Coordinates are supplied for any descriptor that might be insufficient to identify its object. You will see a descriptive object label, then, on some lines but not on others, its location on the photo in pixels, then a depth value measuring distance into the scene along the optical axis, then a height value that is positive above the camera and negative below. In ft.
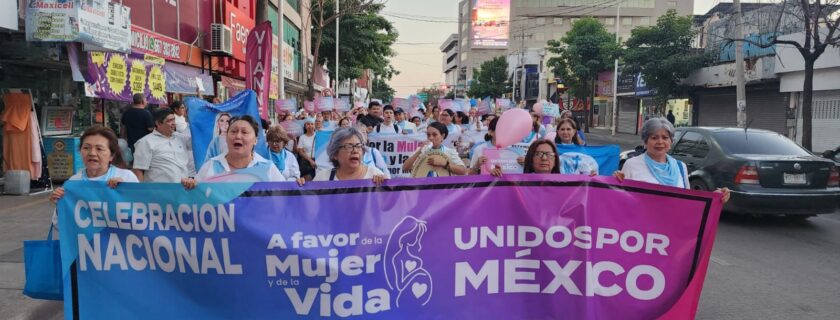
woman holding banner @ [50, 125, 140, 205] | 12.66 -1.01
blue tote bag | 11.96 -3.12
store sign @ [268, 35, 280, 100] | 86.12 +4.78
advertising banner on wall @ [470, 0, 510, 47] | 403.34 +57.91
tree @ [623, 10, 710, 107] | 104.78 +10.27
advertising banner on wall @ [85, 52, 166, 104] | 35.45 +1.82
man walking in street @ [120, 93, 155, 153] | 30.76 -0.71
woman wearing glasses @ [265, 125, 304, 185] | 21.29 -1.44
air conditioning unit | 61.62 +6.72
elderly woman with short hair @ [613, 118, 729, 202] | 14.62 -1.17
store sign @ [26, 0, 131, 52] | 30.55 +4.15
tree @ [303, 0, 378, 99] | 96.84 +20.80
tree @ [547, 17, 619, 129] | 142.10 +14.07
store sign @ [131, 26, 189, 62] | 44.73 +4.81
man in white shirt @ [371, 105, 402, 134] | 33.38 -0.81
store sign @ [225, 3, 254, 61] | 66.33 +8.99
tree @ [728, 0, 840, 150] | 49.96 +6.25
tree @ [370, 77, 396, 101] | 396.20 +13.70
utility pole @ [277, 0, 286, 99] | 59.77 +5.43
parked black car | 27.71 -2.76
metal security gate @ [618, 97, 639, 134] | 144.15 -0.31
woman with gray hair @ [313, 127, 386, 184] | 14.08 -1.05
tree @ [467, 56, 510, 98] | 283.59 +14.65
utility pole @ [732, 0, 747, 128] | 63.82 +2.94
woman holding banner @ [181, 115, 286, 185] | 13.26 -1.21
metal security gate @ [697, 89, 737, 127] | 99.45 +0.56
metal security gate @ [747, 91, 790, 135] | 84.94 +0.85
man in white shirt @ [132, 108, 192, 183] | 19.33 -1.50
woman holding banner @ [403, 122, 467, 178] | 19.71 -1.57
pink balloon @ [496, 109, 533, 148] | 19.38 -0.45
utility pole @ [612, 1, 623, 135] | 133.06 +2.75
